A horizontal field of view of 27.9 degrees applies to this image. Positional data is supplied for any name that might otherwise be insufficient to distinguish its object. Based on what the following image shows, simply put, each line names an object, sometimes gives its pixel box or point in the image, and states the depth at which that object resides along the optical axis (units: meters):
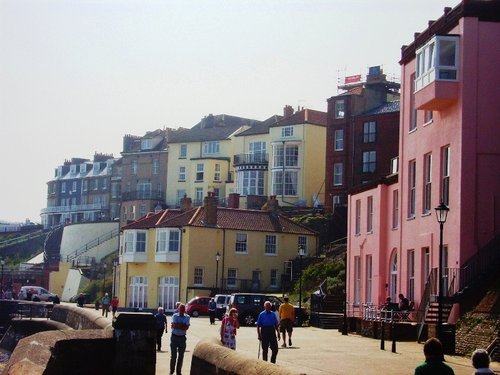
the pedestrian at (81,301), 63.88
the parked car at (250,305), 48.41
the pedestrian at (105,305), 55.58
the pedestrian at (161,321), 29.39
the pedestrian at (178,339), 21.37
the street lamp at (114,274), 82.49
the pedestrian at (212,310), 47.94
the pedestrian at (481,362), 12.04
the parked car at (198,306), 59.03
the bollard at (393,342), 29.93
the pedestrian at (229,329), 22.03
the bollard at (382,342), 30.64
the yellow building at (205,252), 71.56
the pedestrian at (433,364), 11.49
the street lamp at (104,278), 89.76
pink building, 34.78
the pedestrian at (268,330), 24.59
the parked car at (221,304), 52.94
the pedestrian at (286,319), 31.03
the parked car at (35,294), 75.56
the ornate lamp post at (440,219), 26.71
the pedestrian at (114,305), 53.91
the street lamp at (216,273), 70.81
